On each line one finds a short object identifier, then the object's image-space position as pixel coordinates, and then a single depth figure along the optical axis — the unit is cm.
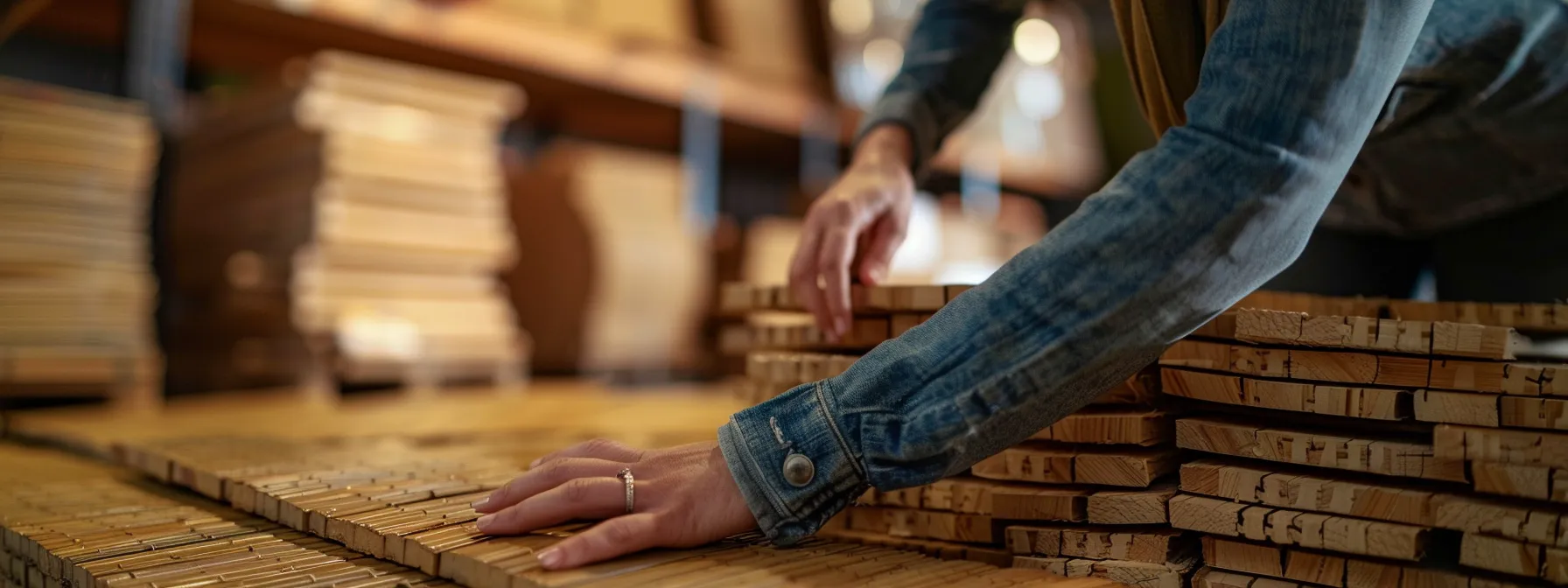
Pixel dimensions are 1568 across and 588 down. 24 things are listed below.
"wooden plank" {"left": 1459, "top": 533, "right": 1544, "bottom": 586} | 79
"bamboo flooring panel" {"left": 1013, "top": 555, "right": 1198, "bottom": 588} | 92
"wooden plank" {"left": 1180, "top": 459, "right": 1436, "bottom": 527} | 85
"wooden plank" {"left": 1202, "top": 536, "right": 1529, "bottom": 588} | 83
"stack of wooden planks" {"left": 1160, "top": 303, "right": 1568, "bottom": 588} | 82
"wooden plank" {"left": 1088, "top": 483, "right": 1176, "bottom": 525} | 95
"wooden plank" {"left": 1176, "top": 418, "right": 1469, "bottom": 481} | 87
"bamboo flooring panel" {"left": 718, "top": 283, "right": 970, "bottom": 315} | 116
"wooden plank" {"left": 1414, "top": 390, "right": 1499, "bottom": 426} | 84
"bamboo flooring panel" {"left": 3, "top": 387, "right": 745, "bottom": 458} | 178
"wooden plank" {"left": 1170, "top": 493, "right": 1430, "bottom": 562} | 84
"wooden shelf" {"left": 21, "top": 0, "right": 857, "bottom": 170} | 274
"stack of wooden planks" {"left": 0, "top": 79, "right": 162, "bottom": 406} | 216
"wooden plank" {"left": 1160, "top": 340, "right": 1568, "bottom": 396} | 84
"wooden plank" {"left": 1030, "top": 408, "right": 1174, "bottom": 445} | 100
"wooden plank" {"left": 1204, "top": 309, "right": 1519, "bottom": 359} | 85
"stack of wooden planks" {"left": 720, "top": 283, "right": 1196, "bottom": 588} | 96
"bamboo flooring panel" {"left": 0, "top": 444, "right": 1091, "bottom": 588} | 83
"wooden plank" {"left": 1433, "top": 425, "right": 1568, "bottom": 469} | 81
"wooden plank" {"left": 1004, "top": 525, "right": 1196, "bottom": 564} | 94
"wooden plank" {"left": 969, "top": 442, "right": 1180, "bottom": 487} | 98
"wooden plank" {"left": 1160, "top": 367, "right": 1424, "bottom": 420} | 89
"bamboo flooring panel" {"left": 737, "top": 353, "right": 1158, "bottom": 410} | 105
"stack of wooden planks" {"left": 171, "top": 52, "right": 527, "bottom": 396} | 257
